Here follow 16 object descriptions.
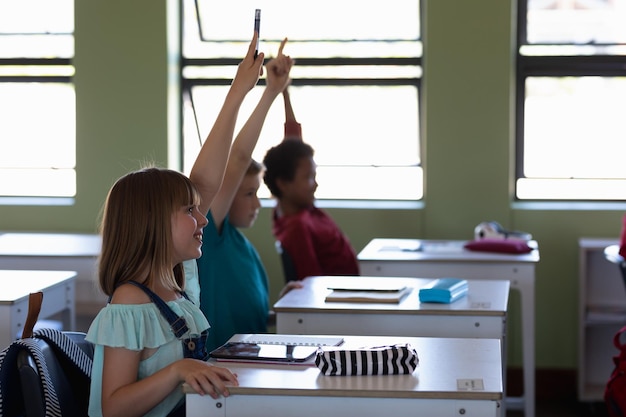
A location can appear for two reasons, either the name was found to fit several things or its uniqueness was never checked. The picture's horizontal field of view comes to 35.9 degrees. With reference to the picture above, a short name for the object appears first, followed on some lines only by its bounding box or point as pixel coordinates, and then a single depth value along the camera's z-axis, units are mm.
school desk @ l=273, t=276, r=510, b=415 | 2932
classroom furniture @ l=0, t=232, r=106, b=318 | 4371
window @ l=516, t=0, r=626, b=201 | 5258
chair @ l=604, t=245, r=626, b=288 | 3738
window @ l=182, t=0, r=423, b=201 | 5469
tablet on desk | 2156
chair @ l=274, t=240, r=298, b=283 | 3926
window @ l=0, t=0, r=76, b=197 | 5609
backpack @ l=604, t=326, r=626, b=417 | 2961
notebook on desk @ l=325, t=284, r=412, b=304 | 3102
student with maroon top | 3984
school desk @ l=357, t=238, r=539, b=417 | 4098
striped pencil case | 2029
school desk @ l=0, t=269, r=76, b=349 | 3139
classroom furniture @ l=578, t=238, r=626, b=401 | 4859
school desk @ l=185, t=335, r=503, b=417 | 1908
